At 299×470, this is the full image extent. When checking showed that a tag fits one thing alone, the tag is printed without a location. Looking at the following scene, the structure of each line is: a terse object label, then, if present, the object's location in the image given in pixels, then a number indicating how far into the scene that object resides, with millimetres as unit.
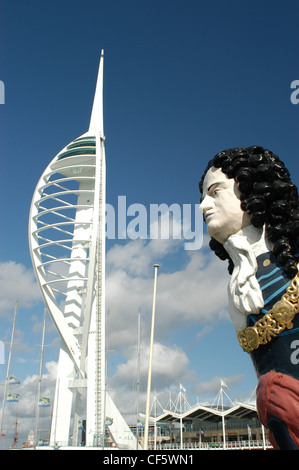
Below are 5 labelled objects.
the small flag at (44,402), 31956
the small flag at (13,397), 31828
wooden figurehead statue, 5133
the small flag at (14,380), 32562
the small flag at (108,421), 32906
